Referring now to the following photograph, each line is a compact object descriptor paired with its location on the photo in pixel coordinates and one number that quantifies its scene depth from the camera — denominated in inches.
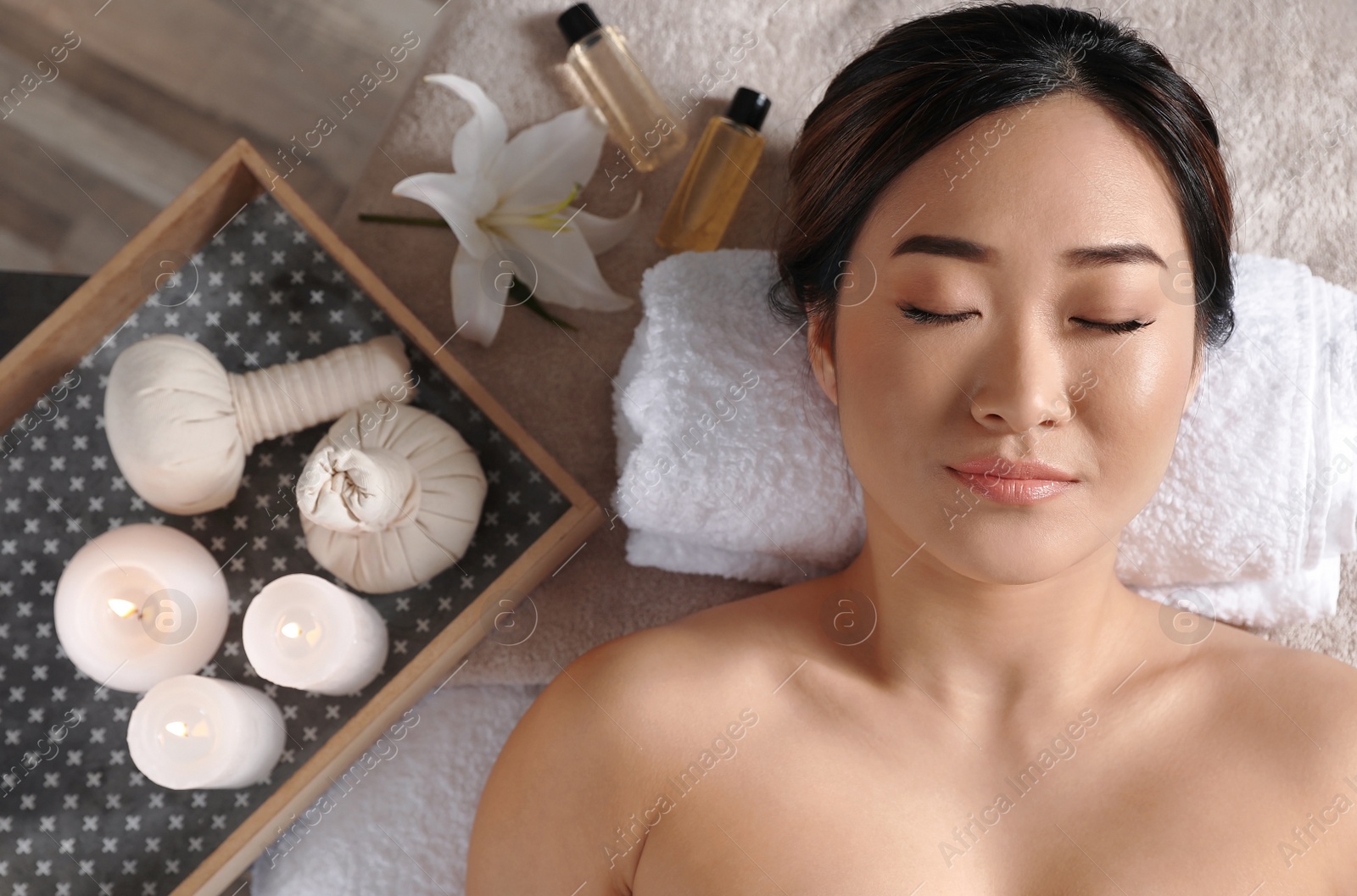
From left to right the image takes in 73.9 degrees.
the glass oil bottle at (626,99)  44.1
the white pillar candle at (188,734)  34.7
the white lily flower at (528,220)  40.9
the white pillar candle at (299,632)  35.5
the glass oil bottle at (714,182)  42.8
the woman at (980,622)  29.0
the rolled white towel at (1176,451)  38.7
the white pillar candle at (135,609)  36.4
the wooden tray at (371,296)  37.2
